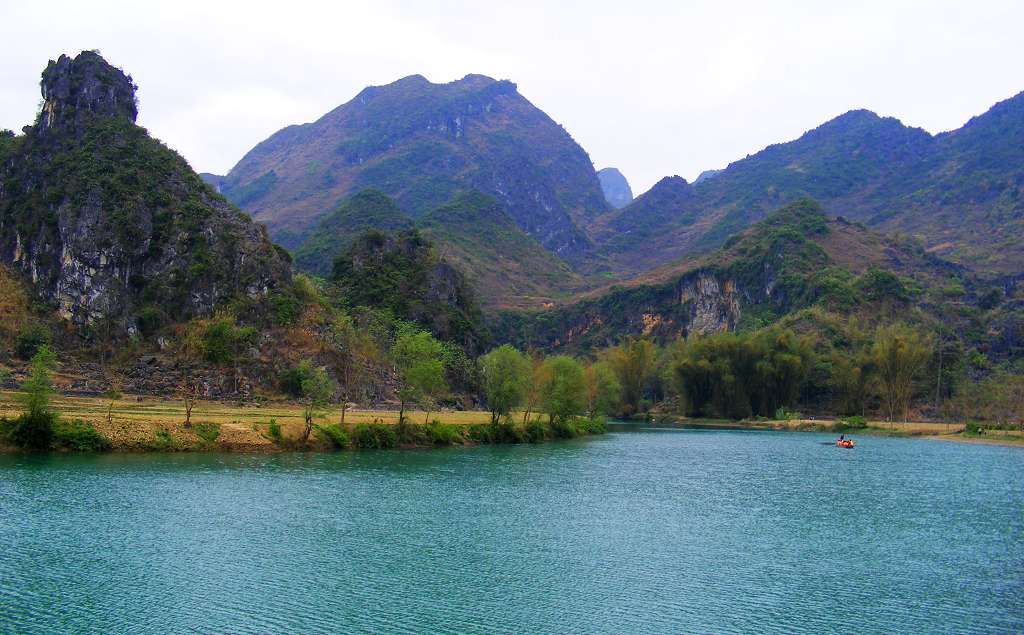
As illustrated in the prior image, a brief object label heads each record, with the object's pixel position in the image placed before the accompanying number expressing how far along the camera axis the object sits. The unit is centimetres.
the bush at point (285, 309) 13175
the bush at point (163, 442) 7562
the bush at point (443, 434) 9931
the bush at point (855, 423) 15612
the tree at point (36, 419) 7019
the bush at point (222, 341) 11815
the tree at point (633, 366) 19338
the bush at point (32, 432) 7075
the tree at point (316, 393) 8631
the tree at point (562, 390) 11950
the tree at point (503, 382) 10819
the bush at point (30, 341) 11038
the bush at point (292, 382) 12106
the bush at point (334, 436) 8838
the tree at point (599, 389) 15235
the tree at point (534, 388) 11933
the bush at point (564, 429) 12200
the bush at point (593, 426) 13338
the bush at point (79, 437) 7194
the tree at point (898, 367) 15812
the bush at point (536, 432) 11281
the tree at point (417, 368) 9688
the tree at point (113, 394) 7838
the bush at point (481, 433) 10581
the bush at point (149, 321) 12375
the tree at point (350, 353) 12925
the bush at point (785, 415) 17162
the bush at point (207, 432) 7912
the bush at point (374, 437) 9206
